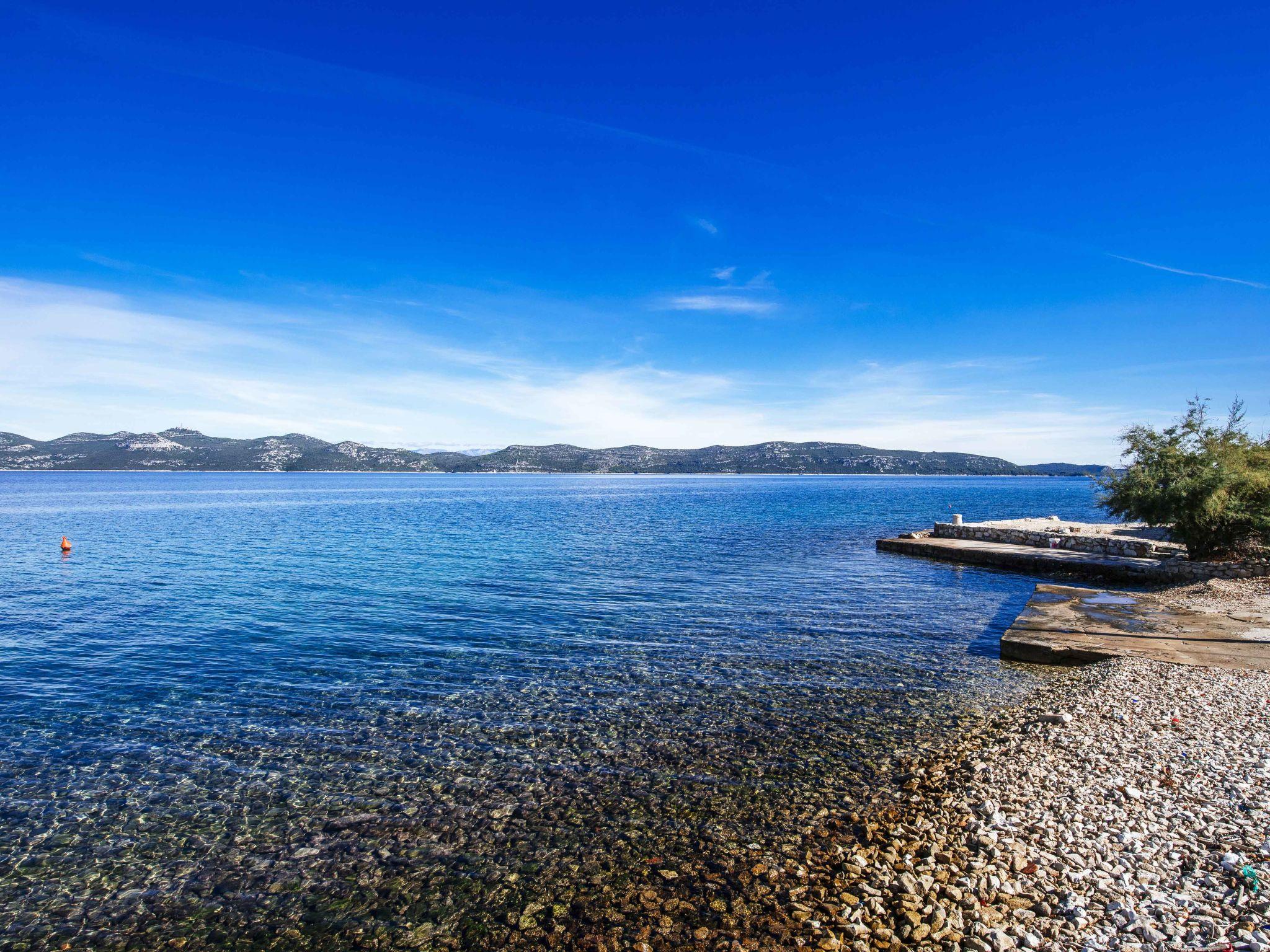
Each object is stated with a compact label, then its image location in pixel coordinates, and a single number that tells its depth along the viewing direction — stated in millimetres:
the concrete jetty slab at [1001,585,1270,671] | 18250
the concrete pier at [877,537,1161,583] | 35031
